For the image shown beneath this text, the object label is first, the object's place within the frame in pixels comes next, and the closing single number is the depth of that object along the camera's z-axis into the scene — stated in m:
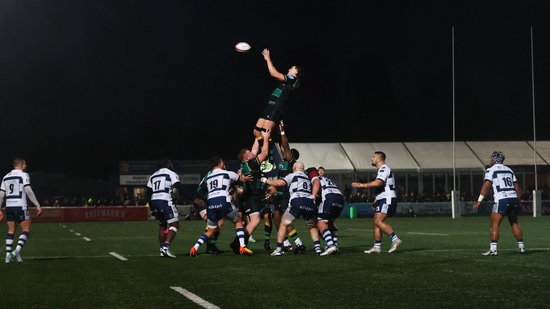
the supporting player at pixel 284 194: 18.66
